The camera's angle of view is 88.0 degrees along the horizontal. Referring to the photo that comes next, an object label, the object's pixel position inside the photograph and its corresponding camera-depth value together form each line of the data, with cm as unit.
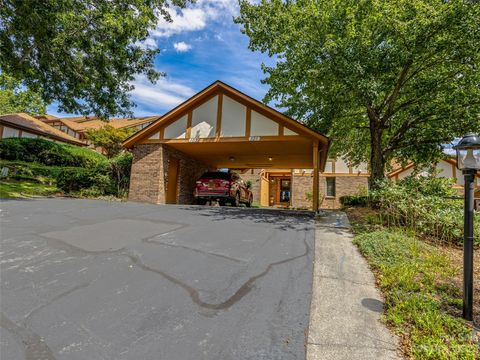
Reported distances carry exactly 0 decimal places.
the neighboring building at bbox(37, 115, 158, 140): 3647
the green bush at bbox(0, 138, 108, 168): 1659
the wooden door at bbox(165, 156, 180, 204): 1165
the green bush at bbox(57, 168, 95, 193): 1186
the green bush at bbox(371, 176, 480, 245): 555
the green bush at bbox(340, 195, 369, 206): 1302
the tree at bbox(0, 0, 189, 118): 934
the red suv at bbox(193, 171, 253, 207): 1119
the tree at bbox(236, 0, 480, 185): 702
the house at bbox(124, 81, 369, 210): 1023
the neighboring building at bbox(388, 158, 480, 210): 2060
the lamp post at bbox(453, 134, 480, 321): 254
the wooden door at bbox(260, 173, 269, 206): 2123
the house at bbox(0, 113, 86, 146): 2373
